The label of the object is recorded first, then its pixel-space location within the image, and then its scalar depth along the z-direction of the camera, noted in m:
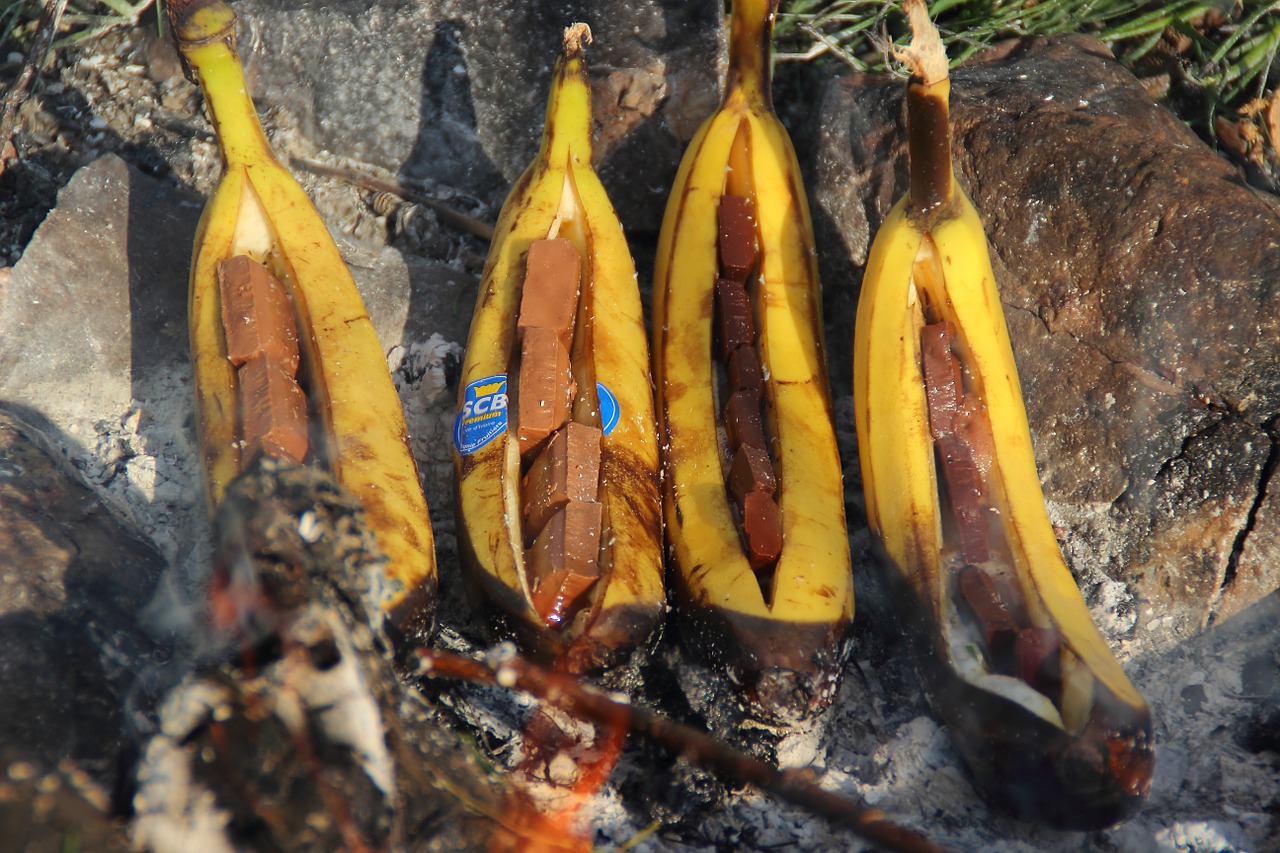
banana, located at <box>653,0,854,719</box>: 1.86
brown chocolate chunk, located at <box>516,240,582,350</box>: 2.20
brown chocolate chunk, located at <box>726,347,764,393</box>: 2.26
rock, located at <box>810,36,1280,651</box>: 2.18
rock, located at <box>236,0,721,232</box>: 2.99
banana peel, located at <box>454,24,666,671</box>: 1.89
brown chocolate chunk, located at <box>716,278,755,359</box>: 2.31
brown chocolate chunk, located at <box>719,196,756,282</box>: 2.40
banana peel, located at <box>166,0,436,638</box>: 1.96
